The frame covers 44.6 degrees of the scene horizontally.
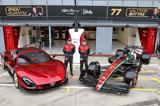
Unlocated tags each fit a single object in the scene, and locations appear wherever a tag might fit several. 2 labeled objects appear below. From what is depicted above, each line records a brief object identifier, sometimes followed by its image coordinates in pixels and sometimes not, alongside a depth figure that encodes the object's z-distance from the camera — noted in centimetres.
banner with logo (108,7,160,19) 1327
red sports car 682
